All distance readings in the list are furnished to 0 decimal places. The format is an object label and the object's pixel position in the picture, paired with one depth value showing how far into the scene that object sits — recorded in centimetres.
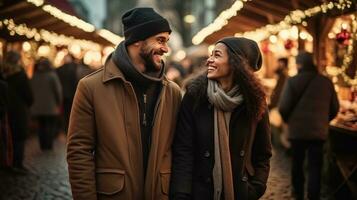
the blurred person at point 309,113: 656
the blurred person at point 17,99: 873
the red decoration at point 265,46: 1473
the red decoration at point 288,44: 1141
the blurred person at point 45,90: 1125
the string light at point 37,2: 1005
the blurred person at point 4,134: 771
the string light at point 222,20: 1047
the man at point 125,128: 328
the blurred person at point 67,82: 1246
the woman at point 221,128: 339
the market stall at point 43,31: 1087
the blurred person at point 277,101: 1080
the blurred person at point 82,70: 1170
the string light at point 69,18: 1172
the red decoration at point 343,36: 789
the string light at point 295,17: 716
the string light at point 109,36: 1953
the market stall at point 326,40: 745
